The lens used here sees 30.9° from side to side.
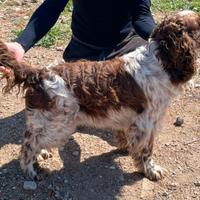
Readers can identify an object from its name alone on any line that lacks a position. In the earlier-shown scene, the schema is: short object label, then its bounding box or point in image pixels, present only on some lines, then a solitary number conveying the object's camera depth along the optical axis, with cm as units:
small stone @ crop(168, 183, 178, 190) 320
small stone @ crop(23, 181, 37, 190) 315
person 331
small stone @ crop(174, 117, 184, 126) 371
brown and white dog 286
